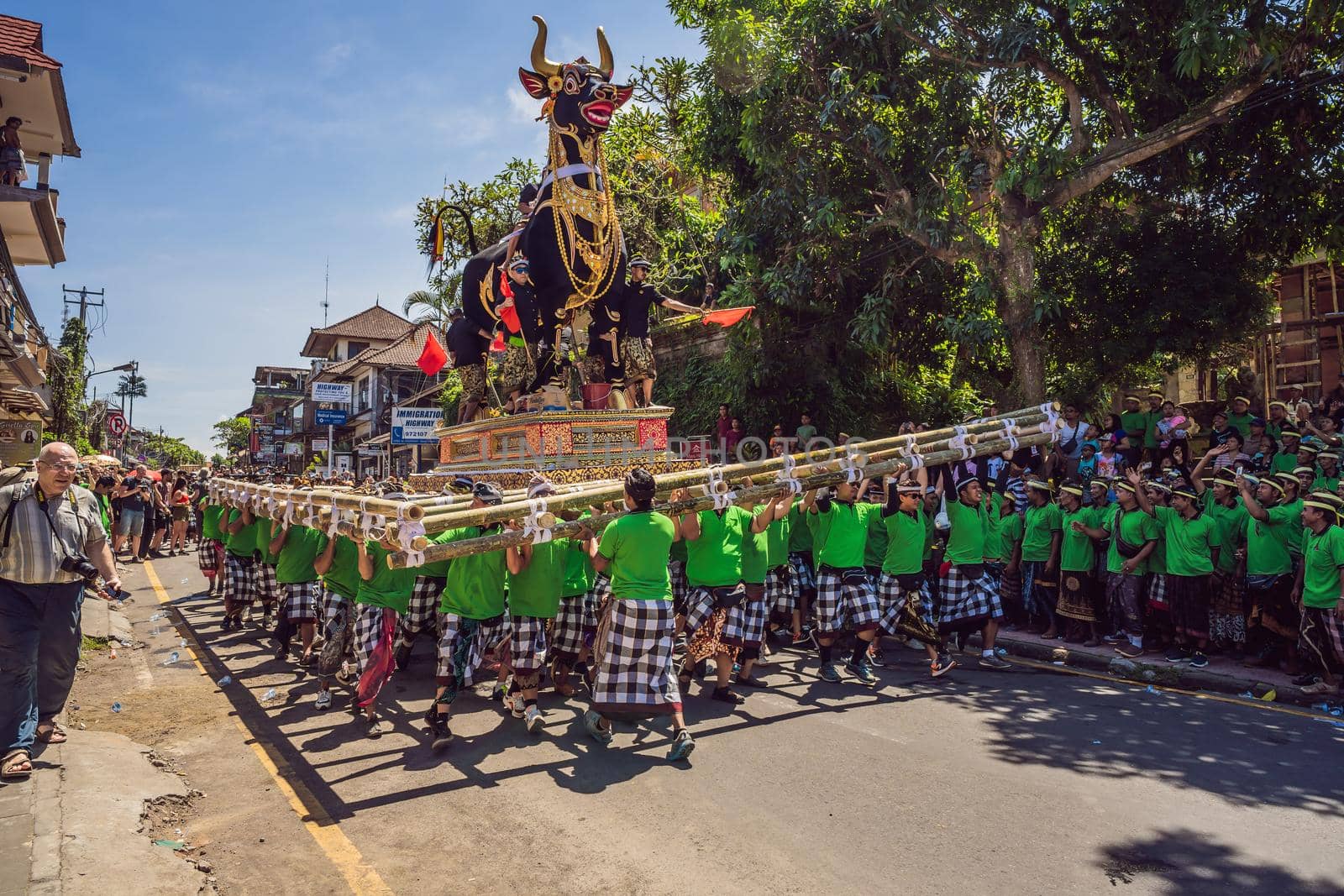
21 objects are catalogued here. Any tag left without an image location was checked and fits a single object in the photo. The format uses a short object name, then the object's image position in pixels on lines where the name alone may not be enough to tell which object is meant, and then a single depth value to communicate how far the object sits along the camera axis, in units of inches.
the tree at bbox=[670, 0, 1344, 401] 437.1
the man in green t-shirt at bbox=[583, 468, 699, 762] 218.5
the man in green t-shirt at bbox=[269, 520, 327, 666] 308.8
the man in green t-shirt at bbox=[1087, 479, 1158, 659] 340.5
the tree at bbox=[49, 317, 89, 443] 1066.1
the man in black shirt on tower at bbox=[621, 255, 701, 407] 424.5
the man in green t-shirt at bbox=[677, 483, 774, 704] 262.4
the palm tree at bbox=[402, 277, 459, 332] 1006.1
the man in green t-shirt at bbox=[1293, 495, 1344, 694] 271.3
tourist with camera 195.8
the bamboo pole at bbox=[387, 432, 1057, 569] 197.6
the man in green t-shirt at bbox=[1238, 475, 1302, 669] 301.6
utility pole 1568.7
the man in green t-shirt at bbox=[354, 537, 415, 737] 242.2
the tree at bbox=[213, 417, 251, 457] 3048.7
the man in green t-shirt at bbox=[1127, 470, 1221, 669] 322.0
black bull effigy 399.2
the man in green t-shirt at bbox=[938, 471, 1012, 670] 321.4
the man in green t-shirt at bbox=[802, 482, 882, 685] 300.2
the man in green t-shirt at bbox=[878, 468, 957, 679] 319.0
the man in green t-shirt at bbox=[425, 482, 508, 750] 227.9
